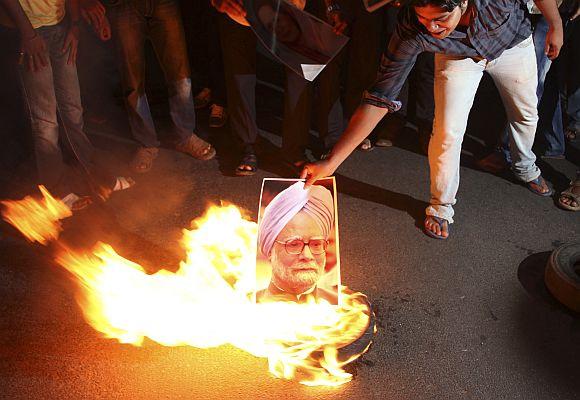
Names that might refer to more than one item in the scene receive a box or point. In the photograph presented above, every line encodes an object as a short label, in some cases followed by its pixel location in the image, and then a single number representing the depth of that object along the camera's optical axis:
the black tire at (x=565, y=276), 3.01
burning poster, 2.83
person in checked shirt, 2.81
